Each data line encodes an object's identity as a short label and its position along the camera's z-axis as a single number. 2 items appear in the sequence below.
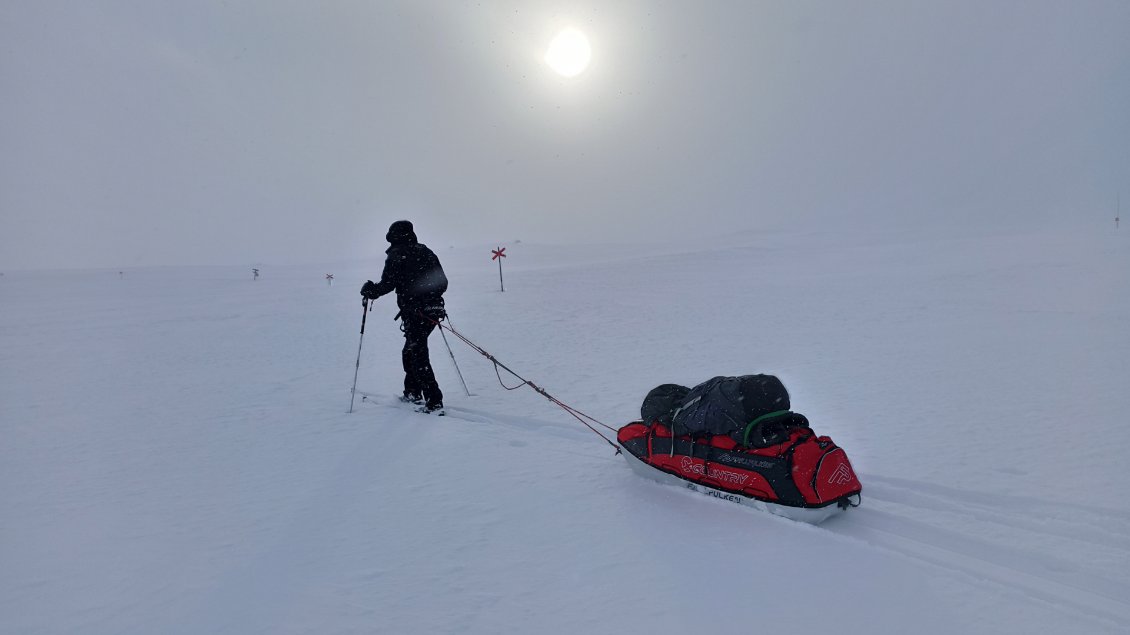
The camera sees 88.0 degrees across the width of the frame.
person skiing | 7.31
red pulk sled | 4.01
